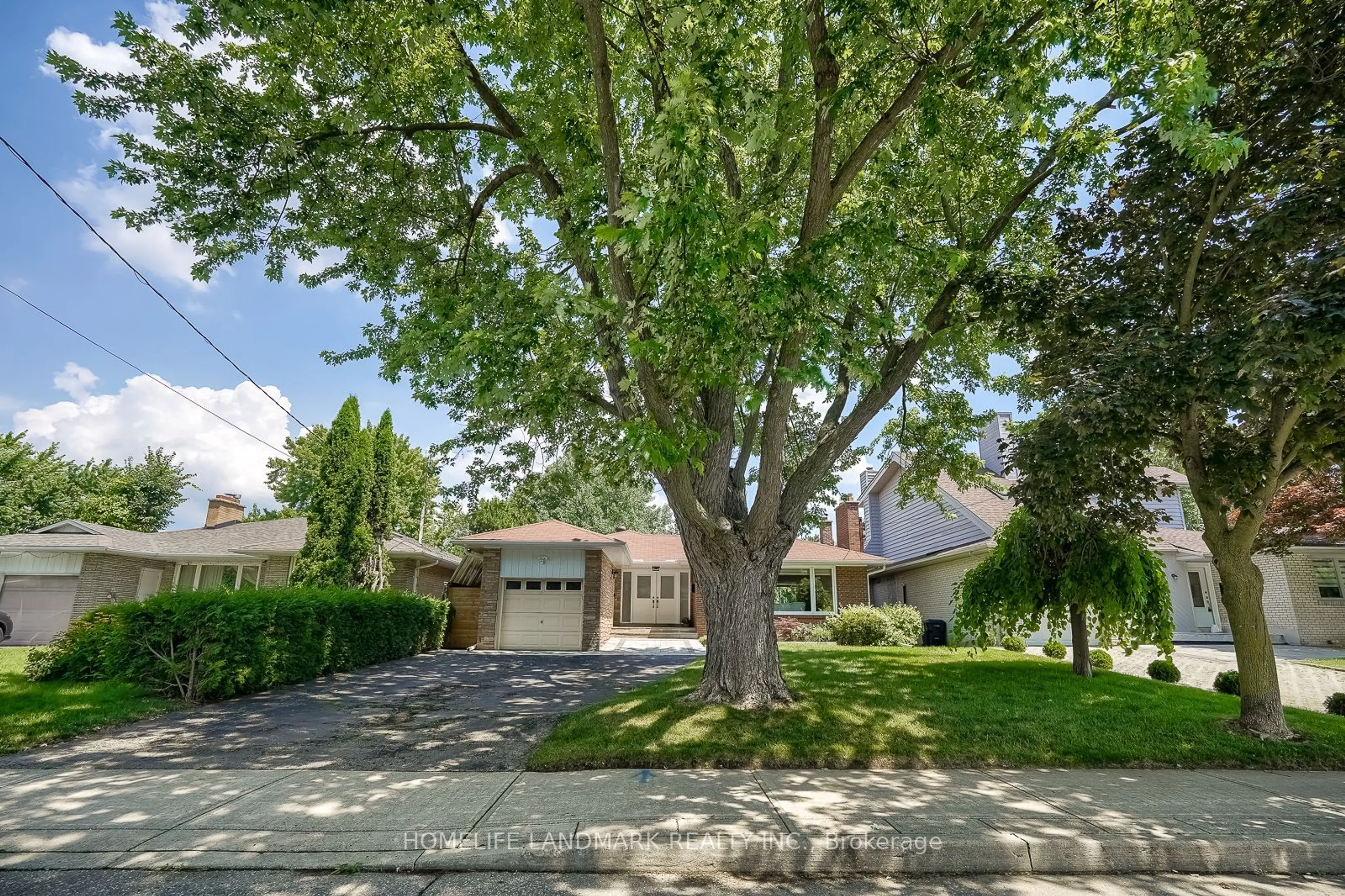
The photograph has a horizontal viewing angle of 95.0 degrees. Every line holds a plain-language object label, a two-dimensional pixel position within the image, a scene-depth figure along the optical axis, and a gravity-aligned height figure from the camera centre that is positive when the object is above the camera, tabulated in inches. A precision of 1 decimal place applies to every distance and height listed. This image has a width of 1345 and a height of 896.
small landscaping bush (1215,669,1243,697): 377.1 -54.6
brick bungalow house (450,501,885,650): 697.0 +2.5
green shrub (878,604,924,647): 656.4 -40.6
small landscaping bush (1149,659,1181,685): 415.2 -52.9
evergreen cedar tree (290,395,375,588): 570.9 +60.6
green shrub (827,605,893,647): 653.3 -43.2
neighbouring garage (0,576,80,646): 673.0 -31.1
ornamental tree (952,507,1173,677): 356.5 +1.6
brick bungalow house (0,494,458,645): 672.4 +15.7
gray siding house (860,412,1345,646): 677.3 +32.4
